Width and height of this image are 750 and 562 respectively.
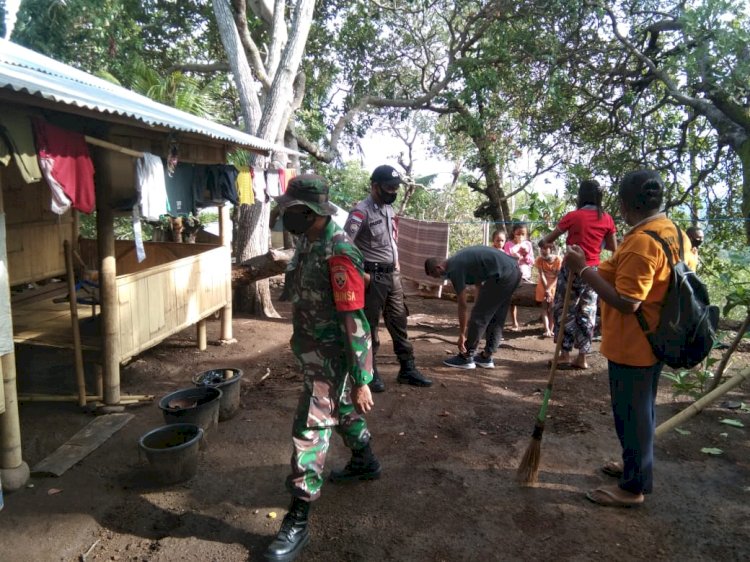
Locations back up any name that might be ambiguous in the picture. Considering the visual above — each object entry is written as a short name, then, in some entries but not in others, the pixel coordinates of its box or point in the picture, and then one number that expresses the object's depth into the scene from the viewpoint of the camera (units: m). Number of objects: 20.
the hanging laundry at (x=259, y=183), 7.18
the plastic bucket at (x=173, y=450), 3.38
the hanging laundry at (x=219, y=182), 6.44
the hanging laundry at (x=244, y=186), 6.88
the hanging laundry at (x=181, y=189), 5.70
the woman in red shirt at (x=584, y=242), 5.54
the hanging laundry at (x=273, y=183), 7.47
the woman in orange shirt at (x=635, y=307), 2.75
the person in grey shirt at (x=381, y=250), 4.79
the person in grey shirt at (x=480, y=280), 5.68
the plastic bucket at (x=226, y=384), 4.50
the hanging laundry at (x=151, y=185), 4.67
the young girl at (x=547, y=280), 7.63
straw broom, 3.47
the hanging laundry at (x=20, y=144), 3.29
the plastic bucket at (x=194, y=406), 3.91
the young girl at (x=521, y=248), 8.03
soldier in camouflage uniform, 2.67
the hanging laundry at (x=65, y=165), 3.66
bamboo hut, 3.43
